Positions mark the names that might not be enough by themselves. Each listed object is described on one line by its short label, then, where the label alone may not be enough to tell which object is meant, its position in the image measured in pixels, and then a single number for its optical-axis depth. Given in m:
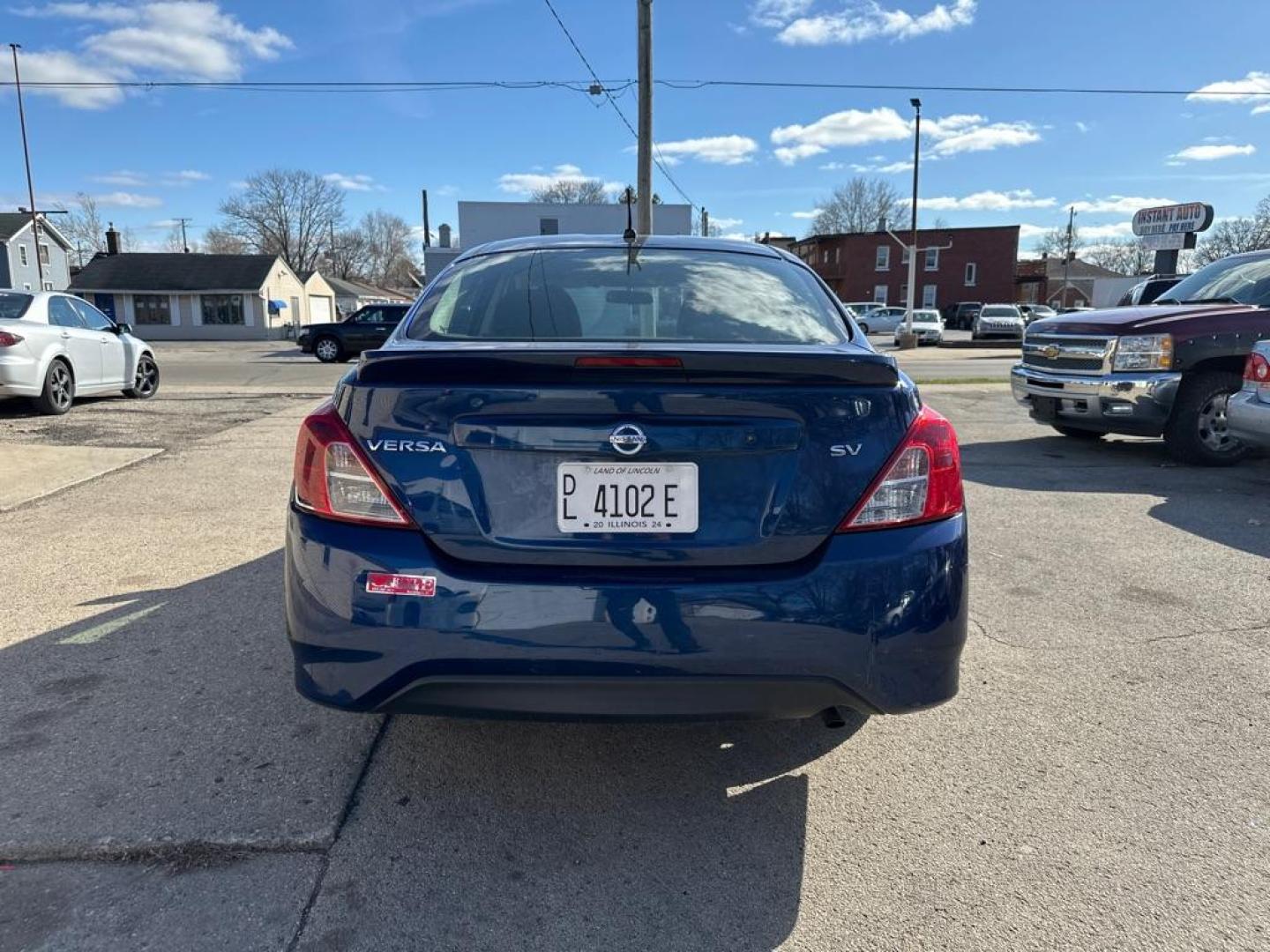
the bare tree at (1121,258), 85.12
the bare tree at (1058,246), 82.24
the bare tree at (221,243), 88.69
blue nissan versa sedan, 2.10
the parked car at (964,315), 50.75
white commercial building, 43.69
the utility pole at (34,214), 43.88
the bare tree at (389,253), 98.47
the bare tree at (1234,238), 65.56
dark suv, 24.66
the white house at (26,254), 49.19
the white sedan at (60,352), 9.43
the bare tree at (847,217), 85.75
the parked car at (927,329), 36.84
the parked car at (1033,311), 40.06
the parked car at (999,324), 36.47
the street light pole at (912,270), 32.12
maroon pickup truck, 7.35
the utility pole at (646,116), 15.07
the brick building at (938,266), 58.38
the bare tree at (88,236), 81.75
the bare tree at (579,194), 59.09
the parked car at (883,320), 41.44
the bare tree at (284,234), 80.12
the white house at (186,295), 48.25
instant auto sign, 22.41
